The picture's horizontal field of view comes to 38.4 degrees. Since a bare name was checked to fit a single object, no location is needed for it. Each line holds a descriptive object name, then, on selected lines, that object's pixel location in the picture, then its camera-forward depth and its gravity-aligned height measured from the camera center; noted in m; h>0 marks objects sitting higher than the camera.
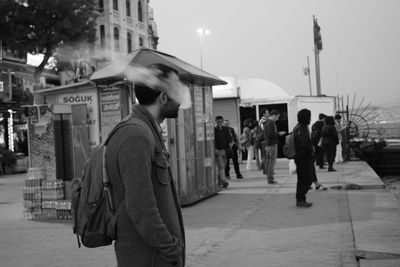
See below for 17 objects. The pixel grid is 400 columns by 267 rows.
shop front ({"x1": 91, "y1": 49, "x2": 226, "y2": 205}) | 10.05 +0.24
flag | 31.68 +5.30
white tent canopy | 25.27 +2.05
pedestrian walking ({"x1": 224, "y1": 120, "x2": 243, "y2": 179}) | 16.31 -0.51
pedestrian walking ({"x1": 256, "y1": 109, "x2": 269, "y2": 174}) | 17.65 -0.25
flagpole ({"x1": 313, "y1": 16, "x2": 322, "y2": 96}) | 30.31 +4.73
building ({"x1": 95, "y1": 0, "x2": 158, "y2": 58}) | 44.72 +9.70
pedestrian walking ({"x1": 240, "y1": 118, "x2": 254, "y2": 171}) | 19.81 -0.18
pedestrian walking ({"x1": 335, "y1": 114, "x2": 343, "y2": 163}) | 21.50 -0.74
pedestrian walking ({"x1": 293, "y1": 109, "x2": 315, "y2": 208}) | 10.02 -0.50
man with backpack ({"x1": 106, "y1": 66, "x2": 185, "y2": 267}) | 2.64 -0.23
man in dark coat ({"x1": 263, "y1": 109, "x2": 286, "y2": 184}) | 14.04 -0.08
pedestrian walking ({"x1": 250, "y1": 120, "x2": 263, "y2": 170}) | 18.14 -0.12
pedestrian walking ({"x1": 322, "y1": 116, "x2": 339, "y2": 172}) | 17.50 -0.22
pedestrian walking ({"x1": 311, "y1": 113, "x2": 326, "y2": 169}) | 18.47 -0.08
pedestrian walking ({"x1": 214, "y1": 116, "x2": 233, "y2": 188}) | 14.19 -0.27
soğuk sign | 10.36 +0.65
